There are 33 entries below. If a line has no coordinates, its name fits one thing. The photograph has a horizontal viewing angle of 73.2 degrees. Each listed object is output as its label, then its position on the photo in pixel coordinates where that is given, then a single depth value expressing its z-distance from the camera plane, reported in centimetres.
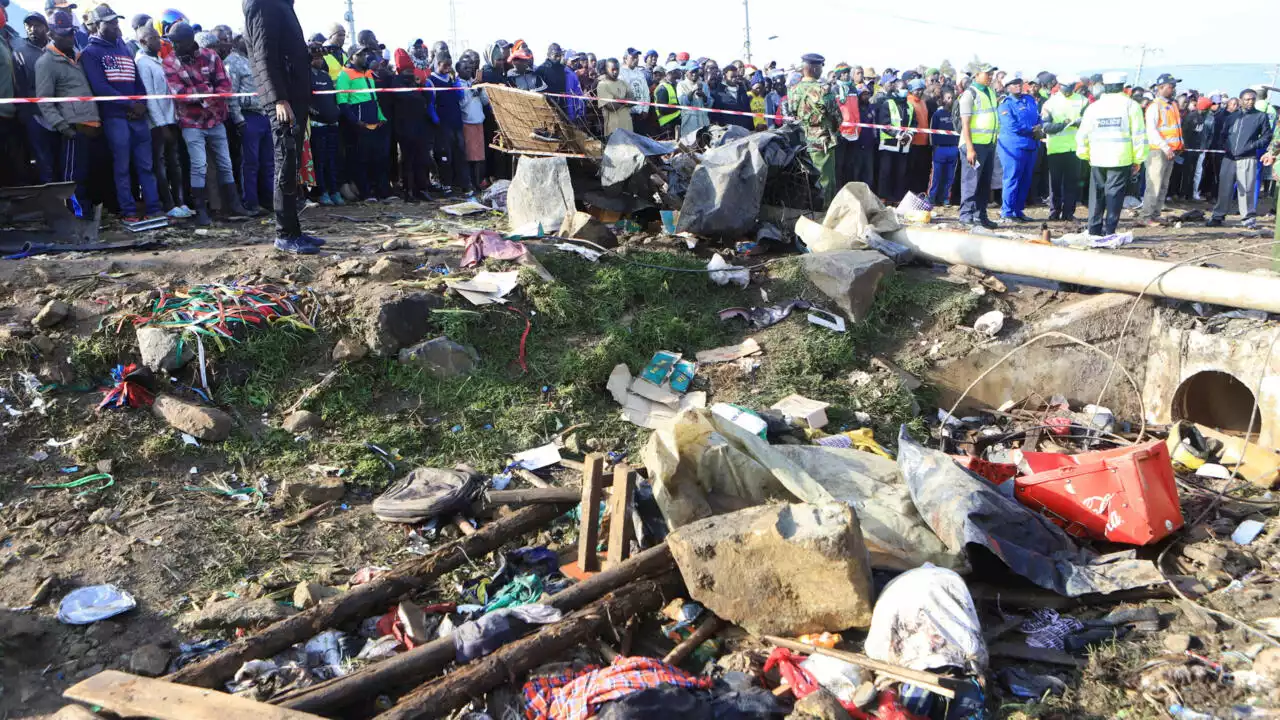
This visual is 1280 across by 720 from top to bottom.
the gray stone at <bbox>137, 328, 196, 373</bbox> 491
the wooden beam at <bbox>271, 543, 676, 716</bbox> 293
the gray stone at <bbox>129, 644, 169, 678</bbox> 325
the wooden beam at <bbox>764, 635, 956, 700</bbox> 294
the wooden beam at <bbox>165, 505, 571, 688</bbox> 316
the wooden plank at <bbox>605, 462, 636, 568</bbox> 381
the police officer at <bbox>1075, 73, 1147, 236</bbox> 888
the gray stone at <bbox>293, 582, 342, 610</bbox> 365
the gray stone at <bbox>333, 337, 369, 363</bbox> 522
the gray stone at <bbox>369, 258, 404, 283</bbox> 574
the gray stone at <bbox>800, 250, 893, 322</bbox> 629
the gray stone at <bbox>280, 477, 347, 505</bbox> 446
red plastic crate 422
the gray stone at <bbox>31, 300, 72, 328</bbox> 498
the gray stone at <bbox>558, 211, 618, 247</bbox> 679
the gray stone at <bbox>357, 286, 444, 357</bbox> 532
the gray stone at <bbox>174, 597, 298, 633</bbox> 354
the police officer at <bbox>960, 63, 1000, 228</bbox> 943
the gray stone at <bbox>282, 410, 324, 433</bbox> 490
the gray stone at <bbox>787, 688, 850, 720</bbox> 291
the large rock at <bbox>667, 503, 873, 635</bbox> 337
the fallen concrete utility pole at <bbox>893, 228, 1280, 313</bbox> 580
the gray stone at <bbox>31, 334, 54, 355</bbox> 487
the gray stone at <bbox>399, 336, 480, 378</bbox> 534
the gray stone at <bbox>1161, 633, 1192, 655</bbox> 347
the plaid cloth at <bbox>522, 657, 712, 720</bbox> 286
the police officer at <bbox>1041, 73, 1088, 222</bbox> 1137
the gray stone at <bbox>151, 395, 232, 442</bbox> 471
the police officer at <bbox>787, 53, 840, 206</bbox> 805
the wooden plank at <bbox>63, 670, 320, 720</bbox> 275
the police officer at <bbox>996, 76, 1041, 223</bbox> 976
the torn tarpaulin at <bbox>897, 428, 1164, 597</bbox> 380
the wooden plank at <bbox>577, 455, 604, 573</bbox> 391
